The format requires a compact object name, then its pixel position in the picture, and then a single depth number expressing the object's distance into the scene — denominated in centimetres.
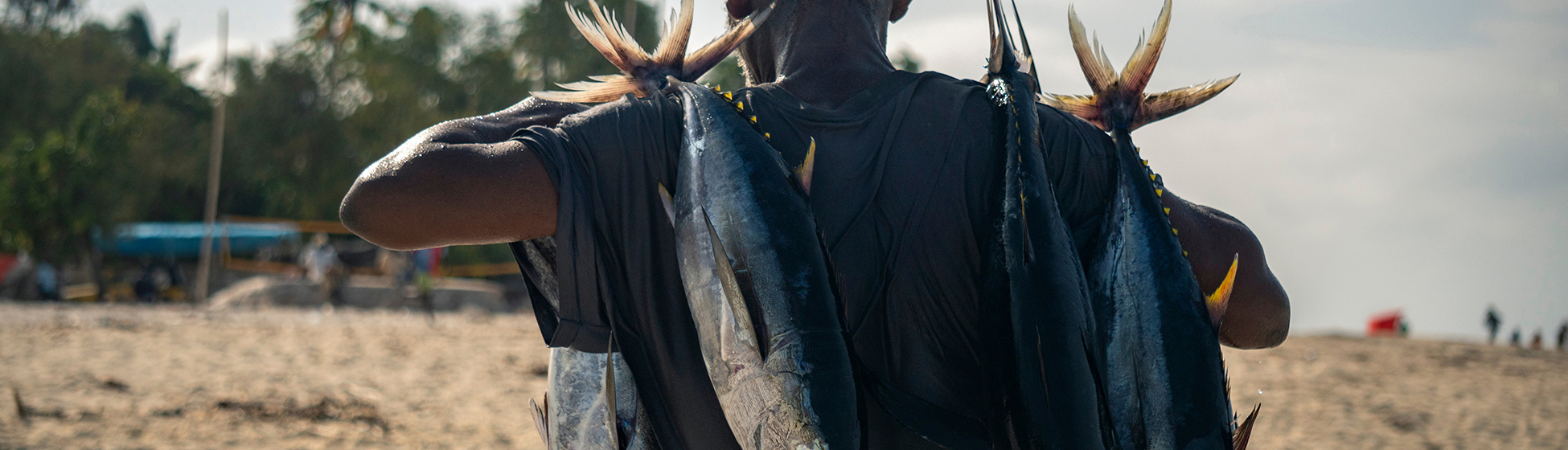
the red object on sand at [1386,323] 2266
